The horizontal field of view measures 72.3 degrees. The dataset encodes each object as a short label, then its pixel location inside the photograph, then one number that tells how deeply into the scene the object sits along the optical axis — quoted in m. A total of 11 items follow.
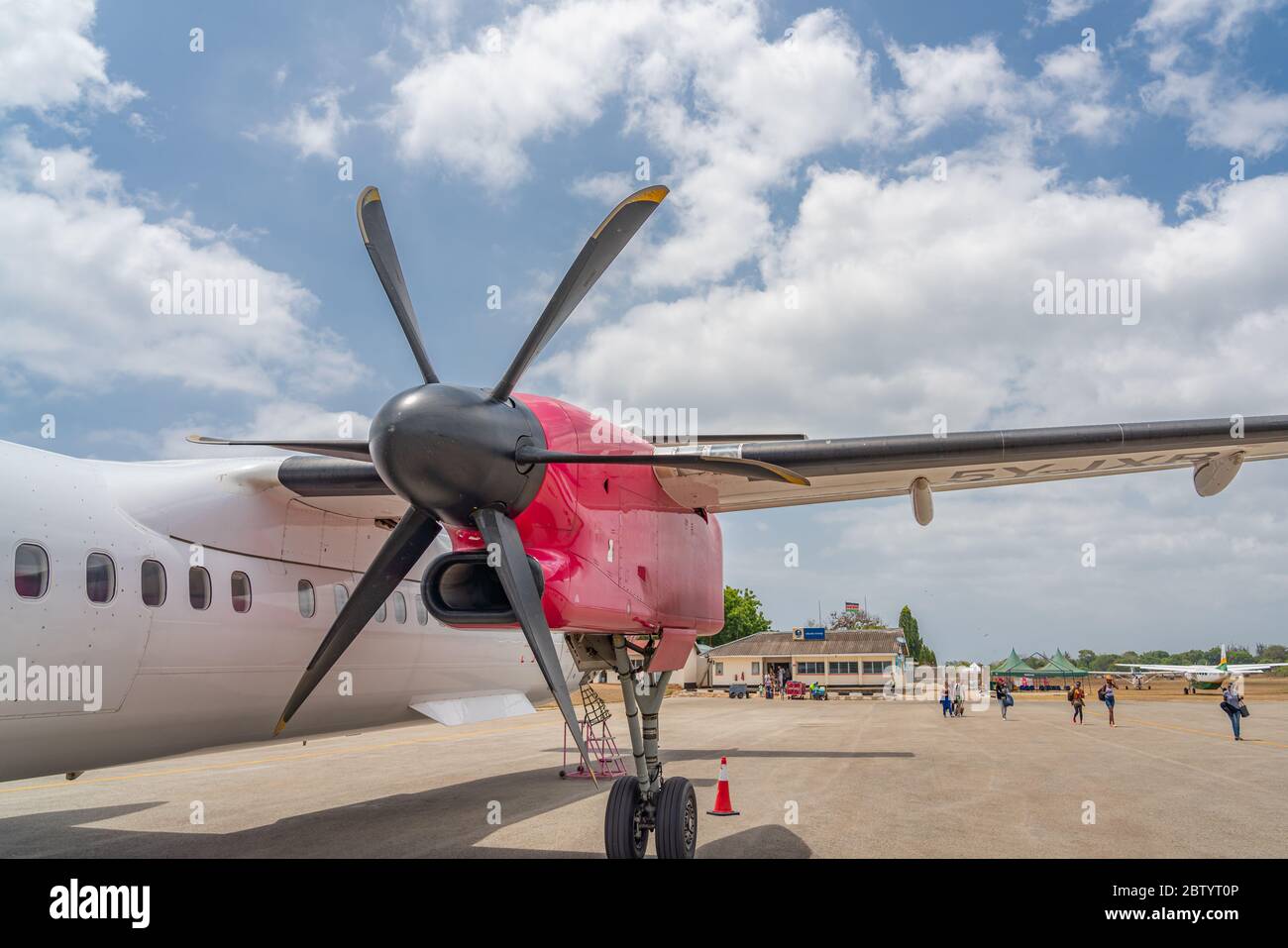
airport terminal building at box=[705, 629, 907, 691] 64.19
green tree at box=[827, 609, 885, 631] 106.12
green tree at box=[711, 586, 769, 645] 103.38
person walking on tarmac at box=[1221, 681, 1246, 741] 23.28
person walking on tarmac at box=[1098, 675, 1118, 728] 29.42
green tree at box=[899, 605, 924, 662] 133.38
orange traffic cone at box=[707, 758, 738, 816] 11.70
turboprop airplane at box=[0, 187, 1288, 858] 6.92
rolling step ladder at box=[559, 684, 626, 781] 13.91
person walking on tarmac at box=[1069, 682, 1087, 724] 30.88
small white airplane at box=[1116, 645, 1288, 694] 70.19
